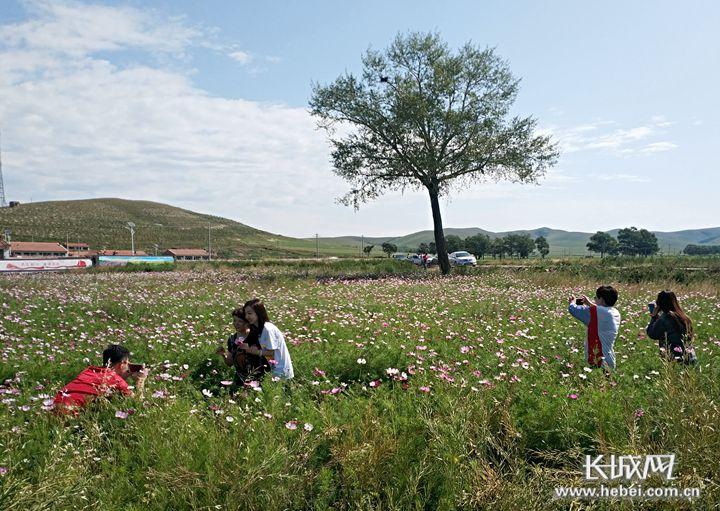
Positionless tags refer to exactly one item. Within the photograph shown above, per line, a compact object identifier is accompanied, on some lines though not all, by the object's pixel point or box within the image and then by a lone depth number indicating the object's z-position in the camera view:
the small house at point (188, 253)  91.03
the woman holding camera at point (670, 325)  6.18
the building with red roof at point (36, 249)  83.68
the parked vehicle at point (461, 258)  45.48
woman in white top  5.66
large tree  25.64
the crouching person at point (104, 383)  4.37
